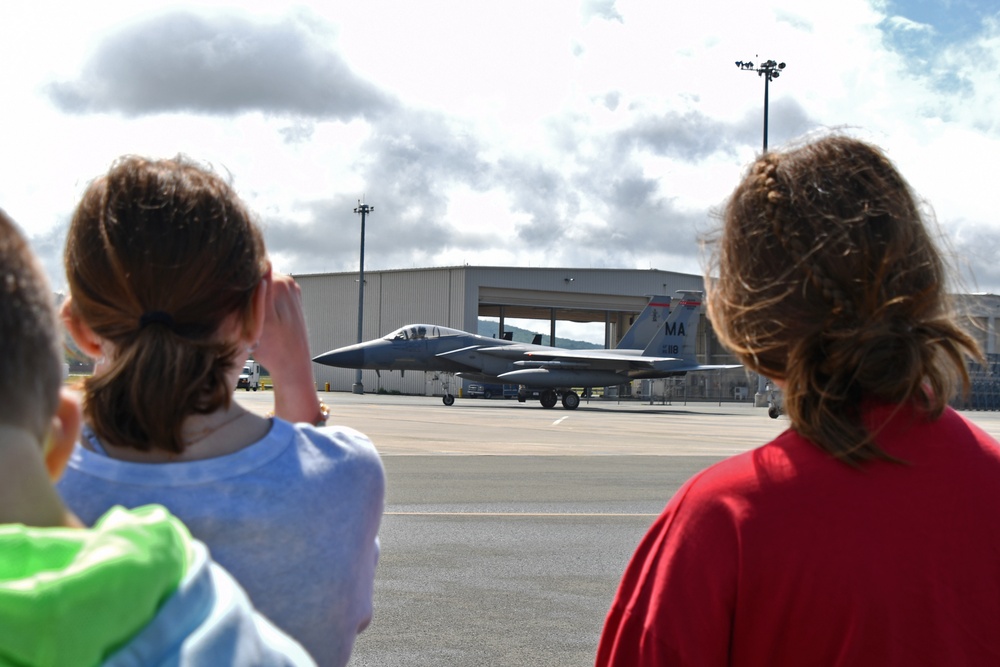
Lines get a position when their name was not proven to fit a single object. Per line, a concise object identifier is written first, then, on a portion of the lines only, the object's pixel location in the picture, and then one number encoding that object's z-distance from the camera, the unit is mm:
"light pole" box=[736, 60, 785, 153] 38125
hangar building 62562
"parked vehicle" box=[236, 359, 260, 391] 60622
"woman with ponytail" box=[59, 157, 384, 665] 1622
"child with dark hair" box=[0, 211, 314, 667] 788
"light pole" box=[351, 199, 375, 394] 60034
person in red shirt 1485
